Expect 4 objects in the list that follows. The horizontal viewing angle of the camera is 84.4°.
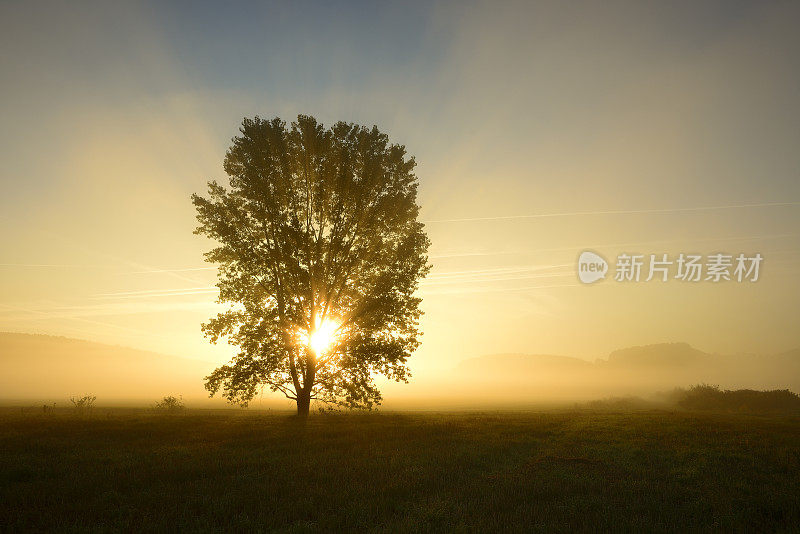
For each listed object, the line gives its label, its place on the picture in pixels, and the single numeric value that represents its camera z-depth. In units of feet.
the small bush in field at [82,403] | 109.29
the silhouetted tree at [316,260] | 86.89
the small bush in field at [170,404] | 123.51
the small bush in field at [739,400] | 152.97
